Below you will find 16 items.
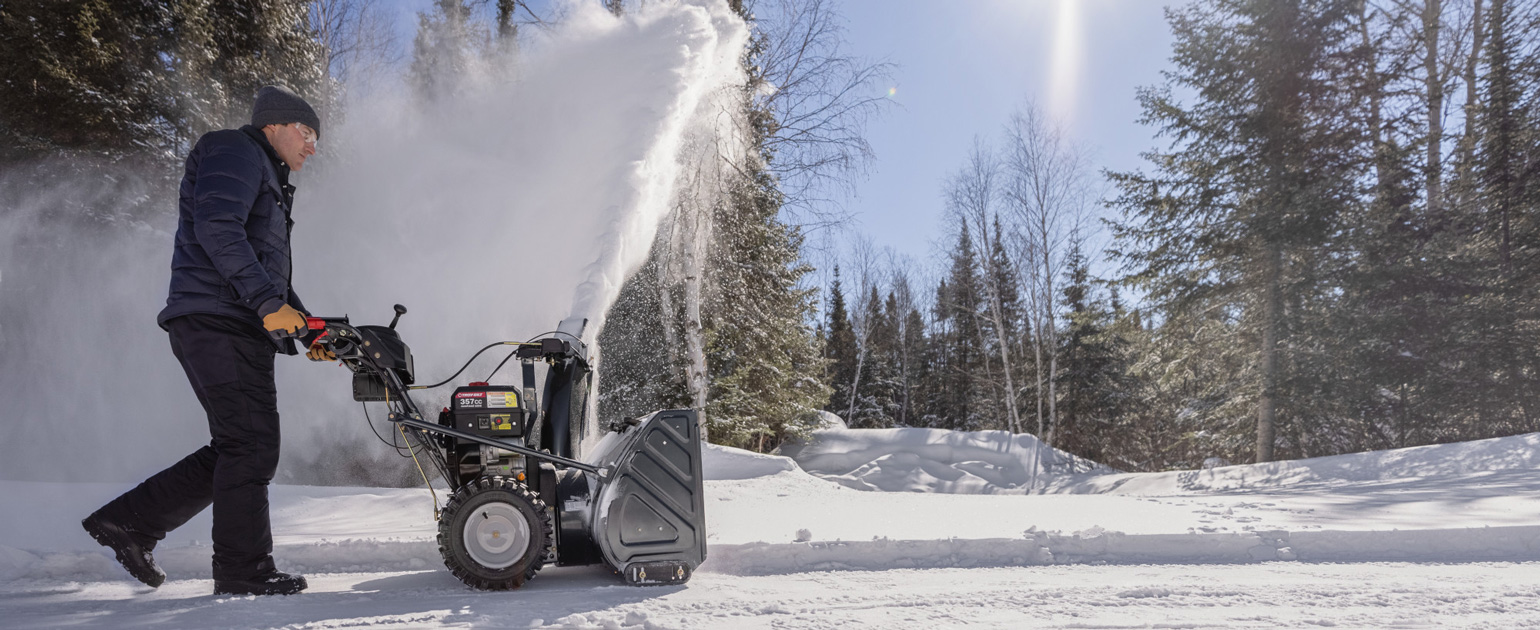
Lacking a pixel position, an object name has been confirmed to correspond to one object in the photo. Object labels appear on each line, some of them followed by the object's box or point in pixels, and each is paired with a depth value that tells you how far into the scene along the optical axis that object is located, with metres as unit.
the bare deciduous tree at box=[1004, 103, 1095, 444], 16.56
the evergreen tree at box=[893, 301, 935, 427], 31.08
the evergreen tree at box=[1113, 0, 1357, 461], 11.63
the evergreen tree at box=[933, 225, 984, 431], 29.81
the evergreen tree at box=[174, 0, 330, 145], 9.73
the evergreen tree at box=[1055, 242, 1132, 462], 20.14
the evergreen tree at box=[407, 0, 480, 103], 10.30
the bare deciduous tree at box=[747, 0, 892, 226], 10.84
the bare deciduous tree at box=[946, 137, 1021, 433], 17.45
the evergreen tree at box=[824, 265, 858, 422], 30.30
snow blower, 2.48
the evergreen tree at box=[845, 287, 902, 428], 28.37
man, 2.32
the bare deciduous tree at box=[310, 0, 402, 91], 14.27
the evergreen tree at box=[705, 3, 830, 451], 10.84
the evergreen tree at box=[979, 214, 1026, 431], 17.66
